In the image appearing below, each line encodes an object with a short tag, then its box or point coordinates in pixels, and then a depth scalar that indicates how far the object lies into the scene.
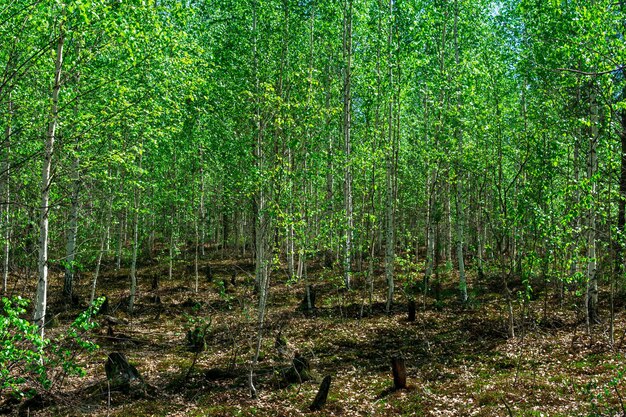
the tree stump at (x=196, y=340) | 14.84
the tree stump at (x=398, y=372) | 11.04
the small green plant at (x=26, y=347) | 6.92
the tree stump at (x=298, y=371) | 12.07
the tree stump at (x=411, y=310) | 17.77
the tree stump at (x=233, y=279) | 25.87
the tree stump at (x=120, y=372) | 11.34
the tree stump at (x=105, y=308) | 19.30
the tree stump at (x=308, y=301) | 19.67
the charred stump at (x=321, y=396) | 10.16
